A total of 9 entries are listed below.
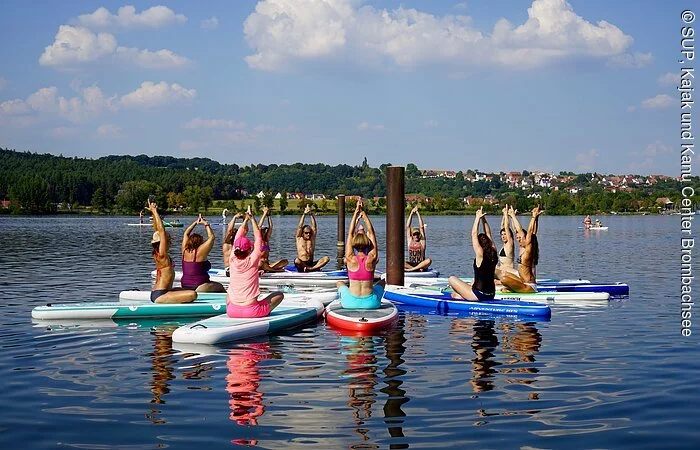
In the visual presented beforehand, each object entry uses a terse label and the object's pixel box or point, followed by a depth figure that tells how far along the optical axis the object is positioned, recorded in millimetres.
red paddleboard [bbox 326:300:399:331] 16047
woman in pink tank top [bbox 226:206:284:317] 15453
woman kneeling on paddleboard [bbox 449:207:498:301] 18094
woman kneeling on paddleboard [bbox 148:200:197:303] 17875
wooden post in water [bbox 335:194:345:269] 41938
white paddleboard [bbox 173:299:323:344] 14781
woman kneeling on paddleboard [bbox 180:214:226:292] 19594
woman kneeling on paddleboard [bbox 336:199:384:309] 16734
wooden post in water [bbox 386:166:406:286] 21750
